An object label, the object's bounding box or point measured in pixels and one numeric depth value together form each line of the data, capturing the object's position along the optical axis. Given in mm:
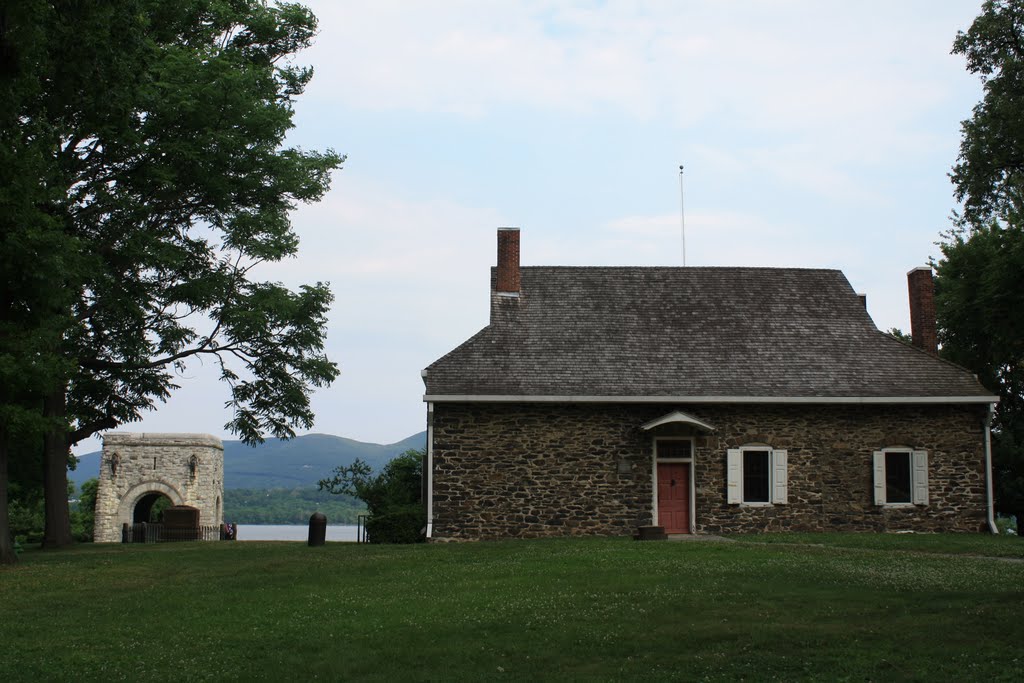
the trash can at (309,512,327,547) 23016
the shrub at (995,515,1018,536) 31653
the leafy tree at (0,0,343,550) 17656
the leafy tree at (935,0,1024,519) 25547
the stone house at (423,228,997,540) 23344
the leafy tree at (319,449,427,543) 23625
